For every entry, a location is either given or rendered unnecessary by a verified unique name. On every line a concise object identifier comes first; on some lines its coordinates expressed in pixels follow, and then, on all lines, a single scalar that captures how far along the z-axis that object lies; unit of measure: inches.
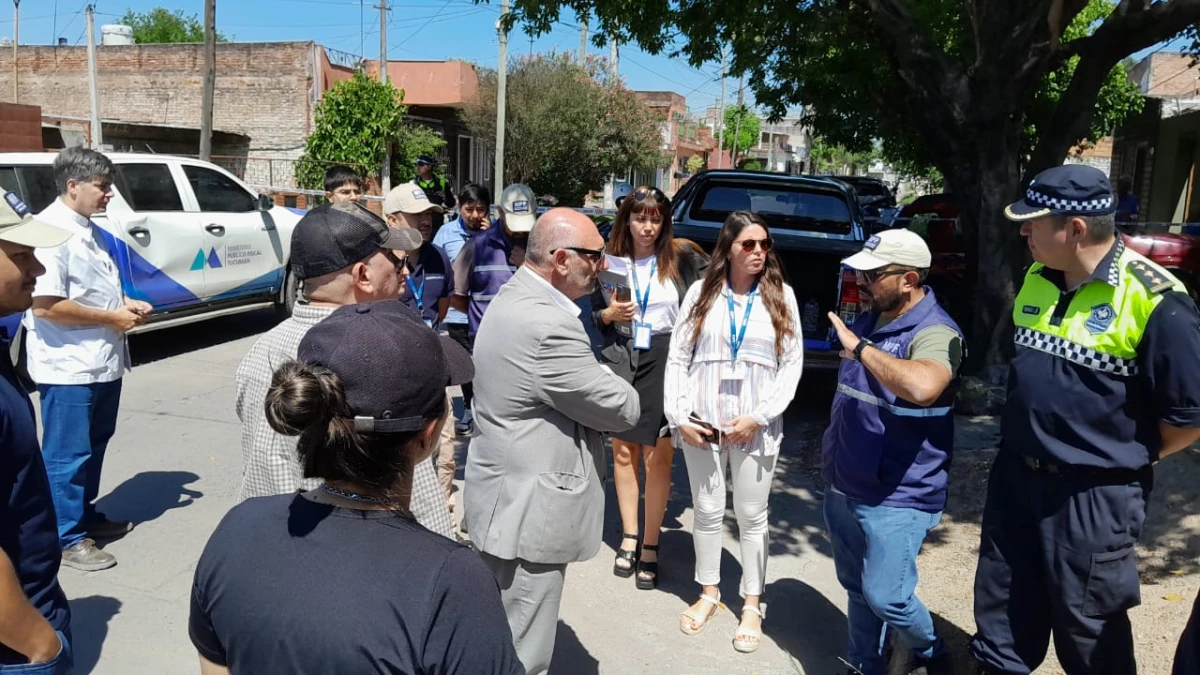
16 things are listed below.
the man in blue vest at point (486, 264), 215.2
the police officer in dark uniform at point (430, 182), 463.5
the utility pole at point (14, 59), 1191.6
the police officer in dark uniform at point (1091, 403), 106.7
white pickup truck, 319.3
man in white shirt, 165.3
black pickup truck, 273.4
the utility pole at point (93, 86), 810.2
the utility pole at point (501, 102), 882.1
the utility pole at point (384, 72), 986.1
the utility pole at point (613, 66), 1156.5
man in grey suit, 113.7
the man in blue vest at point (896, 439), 125.0
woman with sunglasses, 155.6
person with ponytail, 54.6
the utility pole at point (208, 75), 735.7
